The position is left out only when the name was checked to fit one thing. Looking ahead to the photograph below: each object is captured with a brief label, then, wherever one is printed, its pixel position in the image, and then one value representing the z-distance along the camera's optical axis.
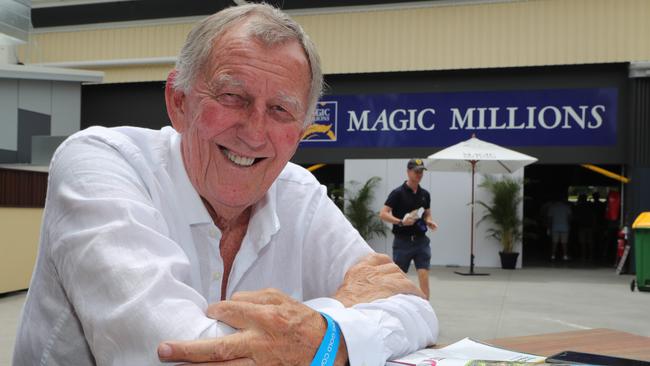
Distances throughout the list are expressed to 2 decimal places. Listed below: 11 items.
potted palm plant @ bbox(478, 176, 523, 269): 12.01
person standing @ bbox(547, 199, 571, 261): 13.94
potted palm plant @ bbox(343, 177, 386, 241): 12.68
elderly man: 0.96
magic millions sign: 11.96
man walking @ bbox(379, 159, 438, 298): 6.49
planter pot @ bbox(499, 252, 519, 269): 12.11
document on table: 1.12
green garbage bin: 8.03
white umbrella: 9.95
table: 1.38
